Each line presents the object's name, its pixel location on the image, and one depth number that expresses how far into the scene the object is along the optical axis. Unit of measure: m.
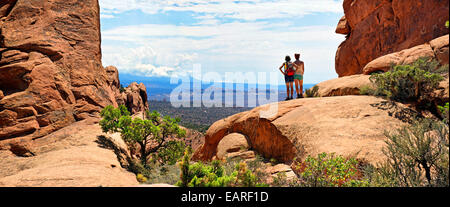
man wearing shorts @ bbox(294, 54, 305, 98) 14.67
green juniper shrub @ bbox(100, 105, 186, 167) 13.82
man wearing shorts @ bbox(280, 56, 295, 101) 14.37
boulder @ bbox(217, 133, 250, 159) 14.10
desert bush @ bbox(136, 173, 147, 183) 9.94
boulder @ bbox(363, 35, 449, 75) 10.96
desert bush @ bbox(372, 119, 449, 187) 5.68
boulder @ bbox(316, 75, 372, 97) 13.29
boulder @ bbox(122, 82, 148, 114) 42.47
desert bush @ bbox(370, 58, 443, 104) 9.55
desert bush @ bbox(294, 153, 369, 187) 6.56
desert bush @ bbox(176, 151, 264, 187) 5.75
